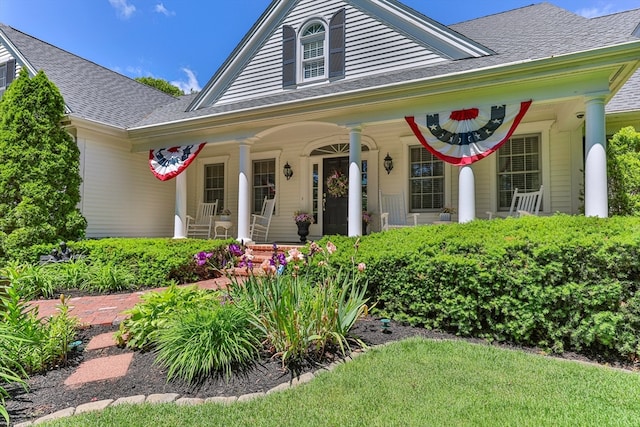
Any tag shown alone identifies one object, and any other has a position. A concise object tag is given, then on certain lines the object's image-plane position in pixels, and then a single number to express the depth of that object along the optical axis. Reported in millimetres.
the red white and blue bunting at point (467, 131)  5215
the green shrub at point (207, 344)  2555
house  5188
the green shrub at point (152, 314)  3080
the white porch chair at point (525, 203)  6233
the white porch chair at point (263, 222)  8867
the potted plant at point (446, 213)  6863
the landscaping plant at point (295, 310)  2762
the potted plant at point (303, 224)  8344
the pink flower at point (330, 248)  3106
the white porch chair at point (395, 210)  7562
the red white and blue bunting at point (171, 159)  7906
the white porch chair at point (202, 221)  9555
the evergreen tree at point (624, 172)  5793
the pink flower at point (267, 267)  2905
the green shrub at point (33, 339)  2686
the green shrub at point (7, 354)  2363
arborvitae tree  6484
